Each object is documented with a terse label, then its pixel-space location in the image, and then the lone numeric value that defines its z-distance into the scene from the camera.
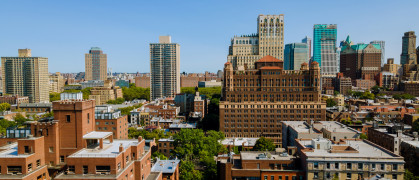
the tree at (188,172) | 70.37
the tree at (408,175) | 63.51
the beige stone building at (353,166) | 57.03
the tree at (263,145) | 93.25
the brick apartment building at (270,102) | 129.50
